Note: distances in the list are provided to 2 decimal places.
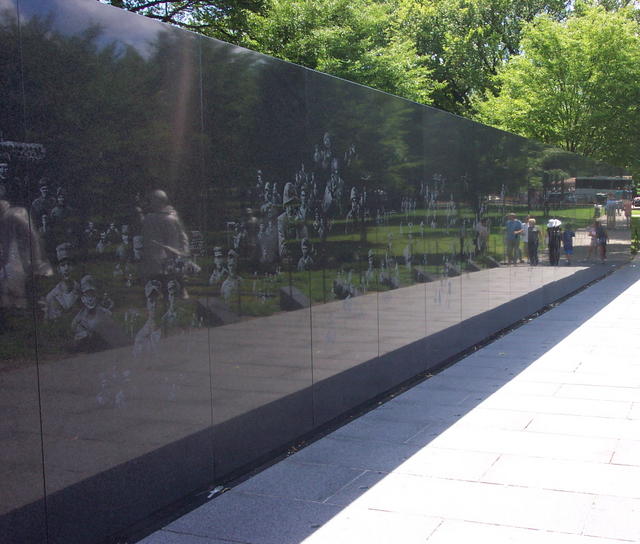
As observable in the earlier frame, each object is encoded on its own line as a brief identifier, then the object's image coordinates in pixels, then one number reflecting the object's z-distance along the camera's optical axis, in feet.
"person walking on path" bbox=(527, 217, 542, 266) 45.75
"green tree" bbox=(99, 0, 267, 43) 77.82
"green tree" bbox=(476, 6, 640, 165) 81.82
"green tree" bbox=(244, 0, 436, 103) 74.23
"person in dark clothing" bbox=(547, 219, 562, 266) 51.67
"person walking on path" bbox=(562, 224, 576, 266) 56.59
